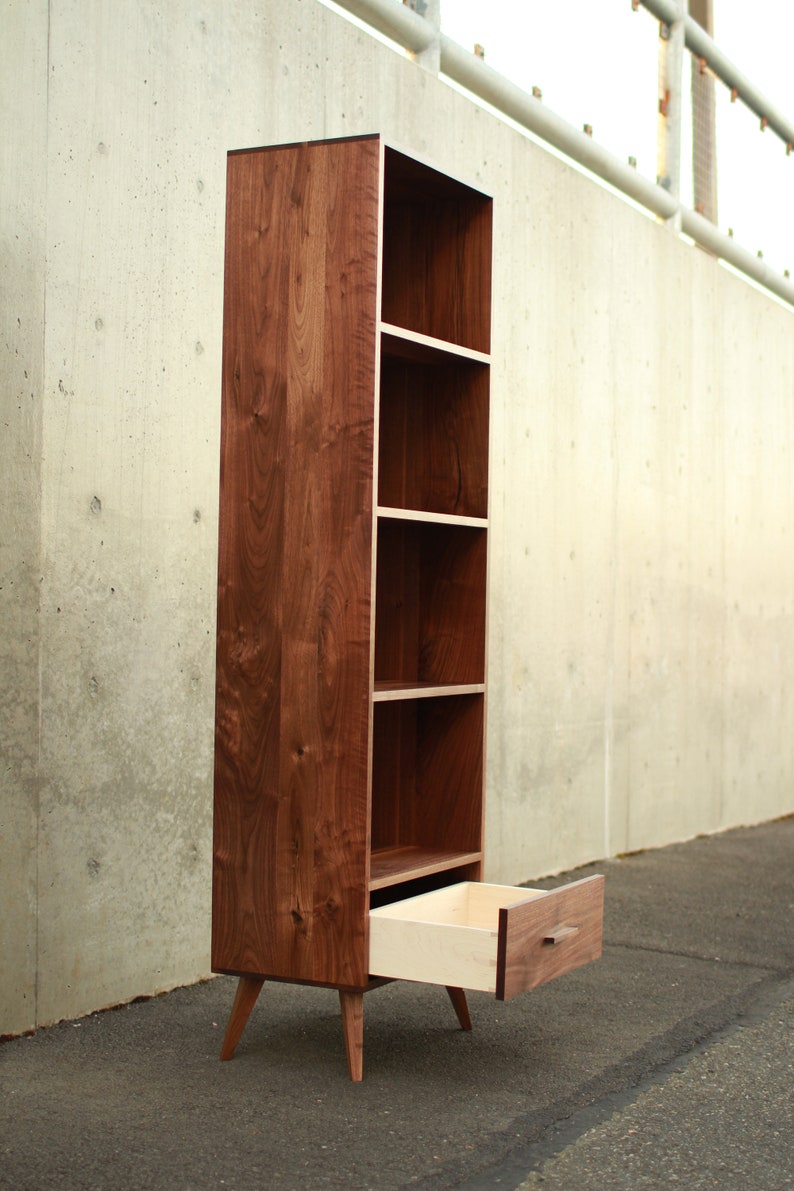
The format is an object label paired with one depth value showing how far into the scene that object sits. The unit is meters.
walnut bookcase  2.63
